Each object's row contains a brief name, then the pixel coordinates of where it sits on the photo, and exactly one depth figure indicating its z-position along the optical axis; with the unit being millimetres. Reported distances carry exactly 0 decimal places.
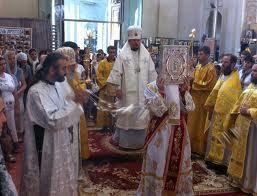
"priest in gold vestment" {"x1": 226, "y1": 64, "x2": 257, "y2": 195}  2826
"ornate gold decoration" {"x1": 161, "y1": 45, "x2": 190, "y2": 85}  2238
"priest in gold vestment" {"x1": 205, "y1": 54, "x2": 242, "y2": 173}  3212
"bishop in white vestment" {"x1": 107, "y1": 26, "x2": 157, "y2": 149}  3825
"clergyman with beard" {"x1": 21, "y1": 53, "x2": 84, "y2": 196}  1938
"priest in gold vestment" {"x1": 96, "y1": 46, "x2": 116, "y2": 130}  4914
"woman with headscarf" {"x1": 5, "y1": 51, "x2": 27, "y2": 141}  4020
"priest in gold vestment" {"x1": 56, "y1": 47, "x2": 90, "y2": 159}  2456
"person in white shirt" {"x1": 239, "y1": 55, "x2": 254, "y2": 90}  3782
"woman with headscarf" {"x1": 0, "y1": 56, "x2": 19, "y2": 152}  3564
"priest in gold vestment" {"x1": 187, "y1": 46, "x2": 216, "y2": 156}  3795
